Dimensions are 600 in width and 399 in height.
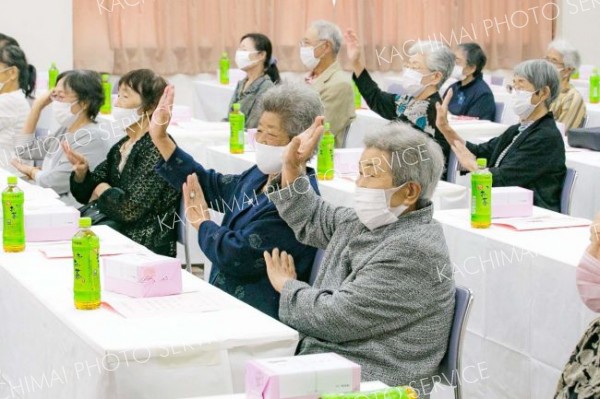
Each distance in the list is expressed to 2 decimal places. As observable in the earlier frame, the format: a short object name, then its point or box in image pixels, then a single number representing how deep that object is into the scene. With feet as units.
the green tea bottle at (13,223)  13.04
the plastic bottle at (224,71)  32.20
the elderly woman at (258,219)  12.63
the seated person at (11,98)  24.04
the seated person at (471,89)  27.71
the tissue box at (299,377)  7.84
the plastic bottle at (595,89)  29.20
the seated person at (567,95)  25.74
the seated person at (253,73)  25.66
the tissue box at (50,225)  13.80
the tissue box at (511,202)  15.01
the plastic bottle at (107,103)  27.04
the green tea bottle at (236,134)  20.54
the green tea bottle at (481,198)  14.47
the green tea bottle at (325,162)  18.17
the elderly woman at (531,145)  17.47
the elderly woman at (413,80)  21.89
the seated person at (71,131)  19.17
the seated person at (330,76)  24.54
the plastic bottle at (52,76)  28.31
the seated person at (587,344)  10.01
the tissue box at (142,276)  11.09
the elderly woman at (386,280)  10.56
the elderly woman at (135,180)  16.86
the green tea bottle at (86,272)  10.62
